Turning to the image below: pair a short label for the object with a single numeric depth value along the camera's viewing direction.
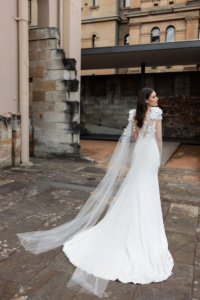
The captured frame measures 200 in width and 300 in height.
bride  2.80
